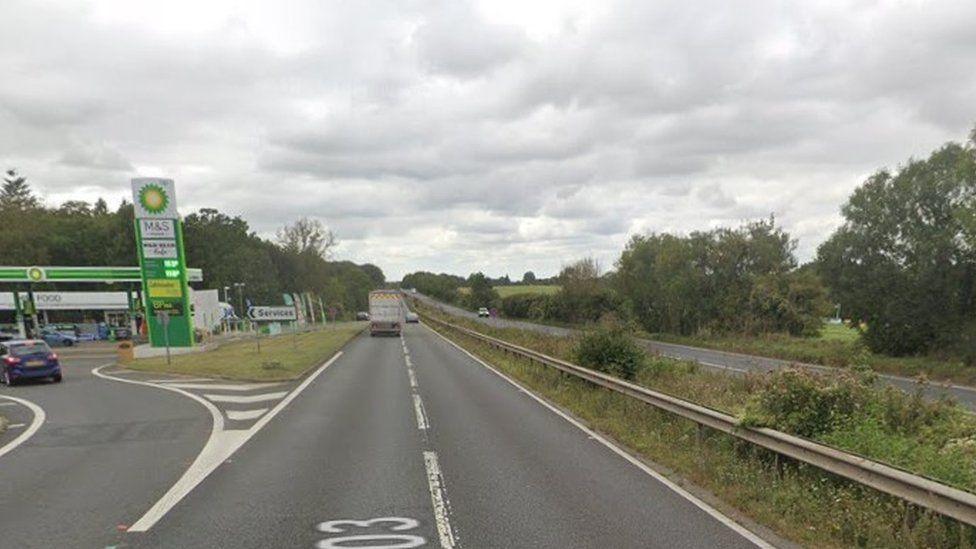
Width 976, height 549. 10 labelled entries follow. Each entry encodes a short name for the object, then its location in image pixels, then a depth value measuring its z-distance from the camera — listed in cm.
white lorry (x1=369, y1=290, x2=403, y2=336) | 5472
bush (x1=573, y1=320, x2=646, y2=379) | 1856
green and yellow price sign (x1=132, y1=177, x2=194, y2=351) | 3784
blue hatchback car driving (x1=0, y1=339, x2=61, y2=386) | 2270
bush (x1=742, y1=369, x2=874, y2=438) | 926
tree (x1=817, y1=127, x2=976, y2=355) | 2730
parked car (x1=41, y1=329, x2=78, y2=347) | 5284
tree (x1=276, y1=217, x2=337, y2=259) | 11238
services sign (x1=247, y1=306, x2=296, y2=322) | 3167
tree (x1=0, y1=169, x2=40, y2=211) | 9675
